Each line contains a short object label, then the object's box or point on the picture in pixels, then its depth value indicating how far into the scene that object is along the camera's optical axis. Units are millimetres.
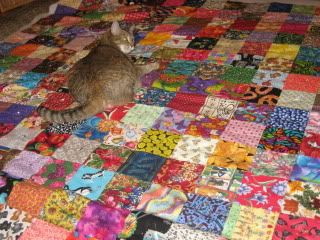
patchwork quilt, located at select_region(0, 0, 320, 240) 1497
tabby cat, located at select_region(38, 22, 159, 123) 2020
